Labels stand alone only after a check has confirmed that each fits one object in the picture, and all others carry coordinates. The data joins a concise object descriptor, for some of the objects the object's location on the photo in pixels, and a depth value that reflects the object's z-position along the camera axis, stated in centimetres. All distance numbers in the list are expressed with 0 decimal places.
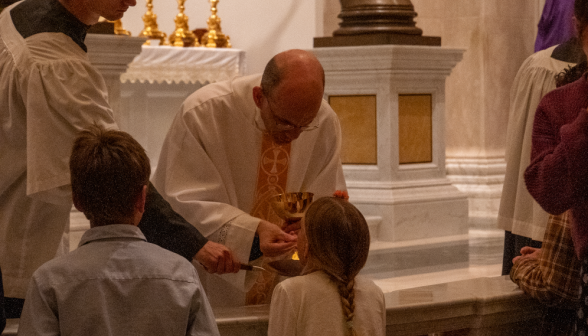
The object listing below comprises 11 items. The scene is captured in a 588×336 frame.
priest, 543
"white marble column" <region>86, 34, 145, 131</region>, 1048
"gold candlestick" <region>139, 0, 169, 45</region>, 1792
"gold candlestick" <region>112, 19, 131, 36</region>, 1468
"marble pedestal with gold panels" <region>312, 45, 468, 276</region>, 1231
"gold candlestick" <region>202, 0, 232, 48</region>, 1857
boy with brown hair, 355
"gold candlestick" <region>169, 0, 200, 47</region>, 1808
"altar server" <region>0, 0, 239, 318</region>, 442
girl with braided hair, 414
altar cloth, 1664
